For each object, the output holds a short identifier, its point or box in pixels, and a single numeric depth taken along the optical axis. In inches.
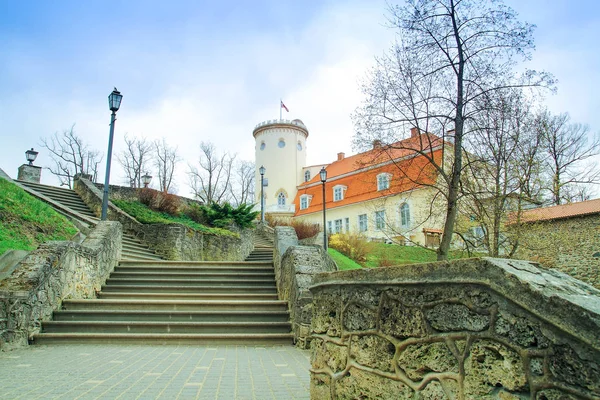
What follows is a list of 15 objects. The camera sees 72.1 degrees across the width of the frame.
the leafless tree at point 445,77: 442.9
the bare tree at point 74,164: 1572.3
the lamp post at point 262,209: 1047.0
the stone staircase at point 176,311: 274.1
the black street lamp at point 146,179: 940.7
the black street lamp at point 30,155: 834.8
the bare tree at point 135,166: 1718.8
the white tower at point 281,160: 1871.3
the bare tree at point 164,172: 1801.2
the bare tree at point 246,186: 1987.8
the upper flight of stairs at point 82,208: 515.8
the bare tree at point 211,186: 1836.9
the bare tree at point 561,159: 907.0
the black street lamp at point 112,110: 463.5
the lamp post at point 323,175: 729.6
